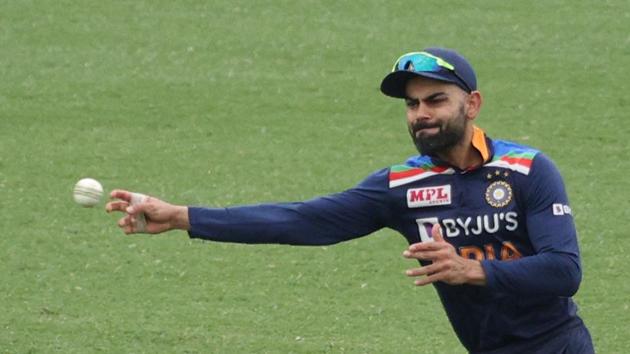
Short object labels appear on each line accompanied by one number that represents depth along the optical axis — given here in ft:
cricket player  38.42
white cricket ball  46.65
